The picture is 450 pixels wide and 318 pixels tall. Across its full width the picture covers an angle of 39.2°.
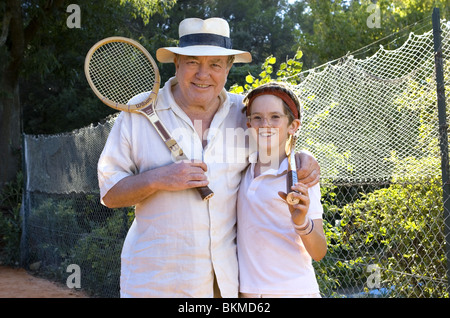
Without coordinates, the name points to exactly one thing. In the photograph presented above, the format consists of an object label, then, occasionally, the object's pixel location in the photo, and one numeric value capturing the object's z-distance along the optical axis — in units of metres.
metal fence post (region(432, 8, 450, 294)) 3.85
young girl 2.71
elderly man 2.80
